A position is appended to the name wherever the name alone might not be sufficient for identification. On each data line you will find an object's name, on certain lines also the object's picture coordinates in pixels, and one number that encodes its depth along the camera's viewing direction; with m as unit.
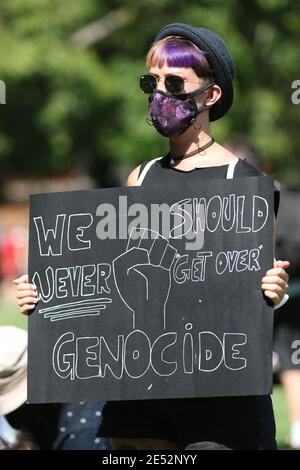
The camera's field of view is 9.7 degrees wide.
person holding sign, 6.02
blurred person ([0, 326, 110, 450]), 7.22
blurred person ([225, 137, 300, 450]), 11.18
